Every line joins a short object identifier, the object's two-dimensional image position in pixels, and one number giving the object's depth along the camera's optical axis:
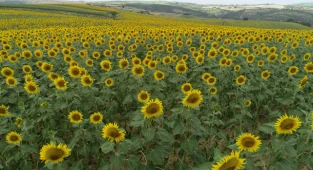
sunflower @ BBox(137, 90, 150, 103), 4.73
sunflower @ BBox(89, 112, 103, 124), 4.20
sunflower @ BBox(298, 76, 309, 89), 5.30
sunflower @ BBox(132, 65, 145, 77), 6.05
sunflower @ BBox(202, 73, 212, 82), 6.20
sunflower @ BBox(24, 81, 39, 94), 5.31
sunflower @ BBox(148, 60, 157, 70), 6.63
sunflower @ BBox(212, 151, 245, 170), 2.32
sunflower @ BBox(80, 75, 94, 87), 5.59
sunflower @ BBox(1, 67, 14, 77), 6.35
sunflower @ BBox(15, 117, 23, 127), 4.29
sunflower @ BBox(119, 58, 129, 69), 6.54
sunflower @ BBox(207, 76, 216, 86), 5.78
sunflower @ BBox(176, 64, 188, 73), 6.66
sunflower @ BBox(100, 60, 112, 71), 6.79
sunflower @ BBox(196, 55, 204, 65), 7.60
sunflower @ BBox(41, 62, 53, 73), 6.66
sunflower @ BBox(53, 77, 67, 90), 5.30
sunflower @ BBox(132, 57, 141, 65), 7.00
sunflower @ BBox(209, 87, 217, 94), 5.48
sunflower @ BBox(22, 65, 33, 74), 6.96
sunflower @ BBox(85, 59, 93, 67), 7.36
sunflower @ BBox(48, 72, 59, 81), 5.98
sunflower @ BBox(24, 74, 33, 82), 6.05
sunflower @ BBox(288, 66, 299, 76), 6.37
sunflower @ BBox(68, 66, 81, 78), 5.92
